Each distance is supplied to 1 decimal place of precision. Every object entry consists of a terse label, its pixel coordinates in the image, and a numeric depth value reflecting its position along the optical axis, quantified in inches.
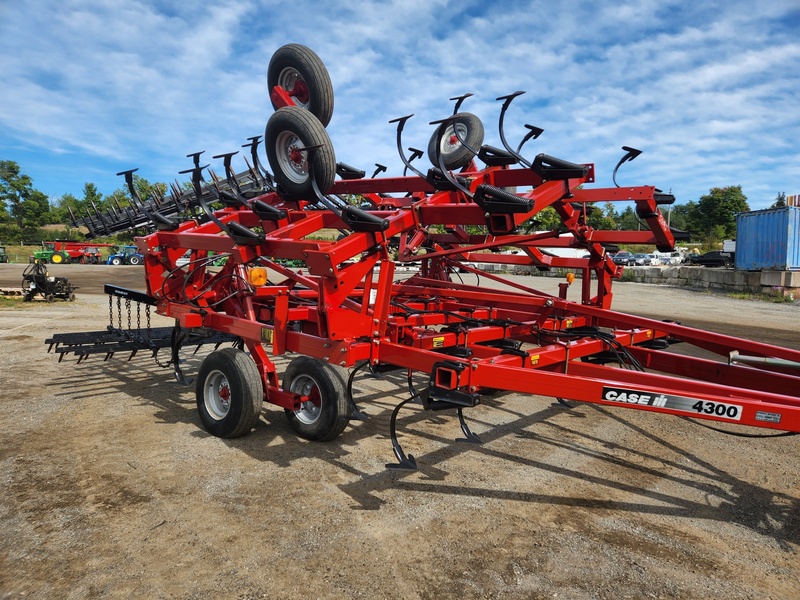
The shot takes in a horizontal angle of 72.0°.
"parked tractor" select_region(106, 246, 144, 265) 1685.5
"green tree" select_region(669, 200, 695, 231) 3112.7
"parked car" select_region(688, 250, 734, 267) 1197.8
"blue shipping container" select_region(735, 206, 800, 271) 762.2
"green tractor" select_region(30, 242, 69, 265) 1549.2
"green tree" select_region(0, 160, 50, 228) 2262.6
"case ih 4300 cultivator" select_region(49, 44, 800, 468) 146.0
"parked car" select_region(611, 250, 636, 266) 1591.3
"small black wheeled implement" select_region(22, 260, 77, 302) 647.1
